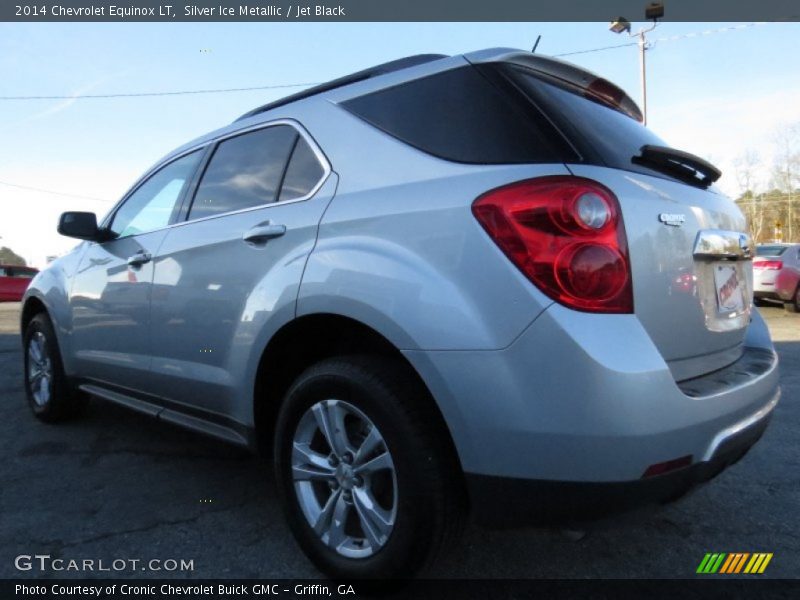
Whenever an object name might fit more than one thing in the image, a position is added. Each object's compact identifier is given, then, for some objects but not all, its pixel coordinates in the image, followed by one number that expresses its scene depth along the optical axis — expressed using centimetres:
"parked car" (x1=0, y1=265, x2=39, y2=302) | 1981
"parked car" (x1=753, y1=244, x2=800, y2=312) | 1104
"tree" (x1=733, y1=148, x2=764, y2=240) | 7012
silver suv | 155
